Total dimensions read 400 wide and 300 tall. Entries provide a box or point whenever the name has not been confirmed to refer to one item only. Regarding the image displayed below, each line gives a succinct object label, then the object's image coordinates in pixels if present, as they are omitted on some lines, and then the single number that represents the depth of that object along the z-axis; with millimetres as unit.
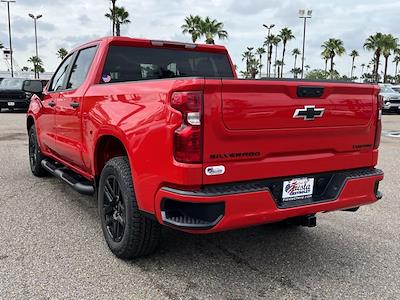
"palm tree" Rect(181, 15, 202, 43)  46719
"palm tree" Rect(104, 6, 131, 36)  39531
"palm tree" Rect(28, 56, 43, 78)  92475
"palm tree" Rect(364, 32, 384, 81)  58125
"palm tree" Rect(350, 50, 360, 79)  113538
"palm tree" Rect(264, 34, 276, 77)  69906
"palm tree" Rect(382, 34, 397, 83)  57816
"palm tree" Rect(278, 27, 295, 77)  71000
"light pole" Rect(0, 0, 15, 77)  45488
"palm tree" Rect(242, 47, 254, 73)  106912
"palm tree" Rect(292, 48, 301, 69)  106600
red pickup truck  2814
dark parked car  19766
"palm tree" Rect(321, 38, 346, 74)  70625
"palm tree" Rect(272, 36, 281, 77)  74744
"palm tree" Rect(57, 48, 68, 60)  84925
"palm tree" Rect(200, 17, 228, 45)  46500
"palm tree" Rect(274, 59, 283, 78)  94562
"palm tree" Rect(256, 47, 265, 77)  103356
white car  22547
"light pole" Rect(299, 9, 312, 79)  41862
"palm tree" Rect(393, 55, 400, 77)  118431
